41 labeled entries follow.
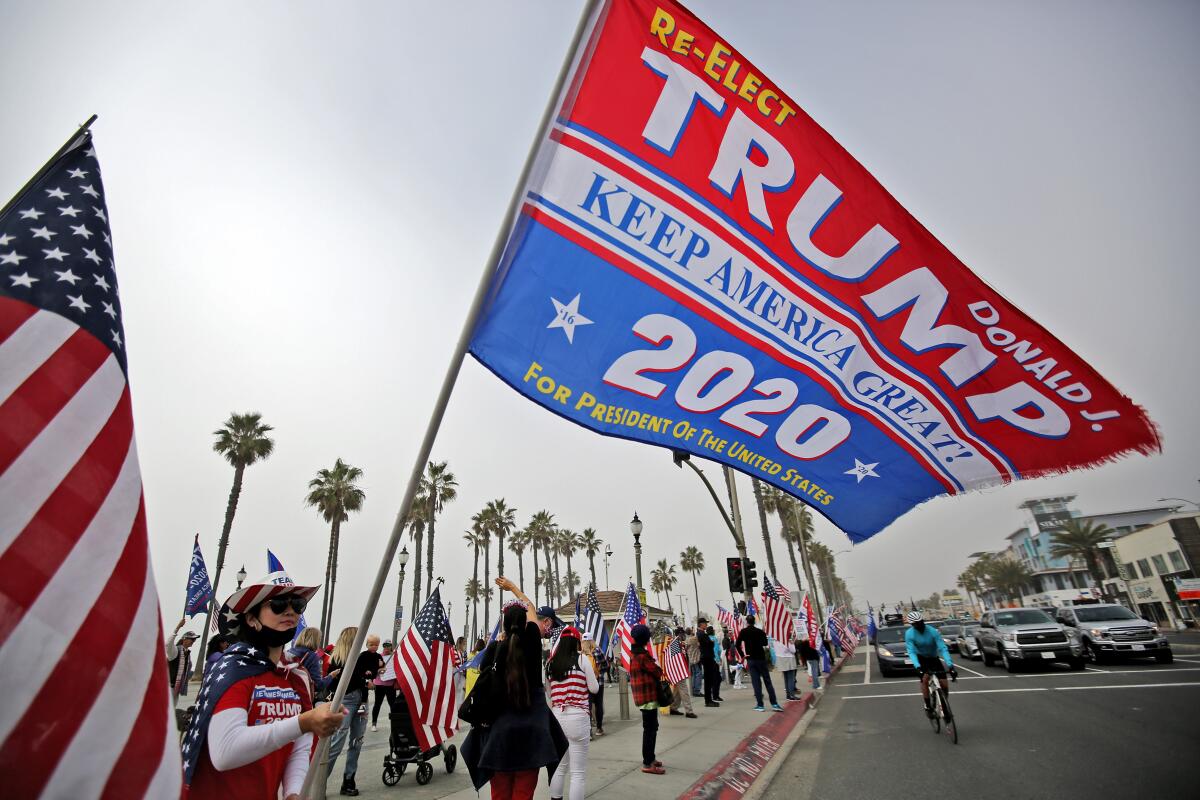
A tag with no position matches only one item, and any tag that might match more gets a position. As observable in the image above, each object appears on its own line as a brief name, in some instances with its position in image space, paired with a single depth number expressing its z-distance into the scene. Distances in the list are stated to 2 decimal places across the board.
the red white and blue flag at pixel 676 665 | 13.05
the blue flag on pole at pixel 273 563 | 9.88
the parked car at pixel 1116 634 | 16.77
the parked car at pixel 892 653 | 19.75
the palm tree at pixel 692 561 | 95.12
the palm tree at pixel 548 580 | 76.75
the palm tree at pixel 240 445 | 35.88
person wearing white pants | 5.35
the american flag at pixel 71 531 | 1.58
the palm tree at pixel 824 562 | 86.69
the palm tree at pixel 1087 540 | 60.47
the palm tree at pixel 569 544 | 79.25
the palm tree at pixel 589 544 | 79.75
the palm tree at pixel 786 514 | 53.98
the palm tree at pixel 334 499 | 42.38
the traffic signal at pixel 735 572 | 15.47
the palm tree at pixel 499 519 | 60.03
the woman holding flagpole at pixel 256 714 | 2.46
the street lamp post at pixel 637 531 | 17.48
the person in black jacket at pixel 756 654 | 12.79
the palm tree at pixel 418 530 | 45.49
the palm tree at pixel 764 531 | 45.57
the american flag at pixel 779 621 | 16.05
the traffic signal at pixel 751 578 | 15.25
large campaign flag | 3.86
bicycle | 9.07
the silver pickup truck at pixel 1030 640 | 16.86
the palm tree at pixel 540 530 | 73.82
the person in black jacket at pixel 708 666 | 14.70
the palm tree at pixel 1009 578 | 103.38
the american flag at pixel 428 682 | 7.41
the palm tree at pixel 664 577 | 97.44
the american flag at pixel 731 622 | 23.72
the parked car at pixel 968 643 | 27.02
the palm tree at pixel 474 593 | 81.38
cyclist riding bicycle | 9.52
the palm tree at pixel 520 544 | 74.44
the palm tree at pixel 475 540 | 61.63
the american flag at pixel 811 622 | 18.40
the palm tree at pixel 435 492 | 46.47
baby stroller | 7.86
